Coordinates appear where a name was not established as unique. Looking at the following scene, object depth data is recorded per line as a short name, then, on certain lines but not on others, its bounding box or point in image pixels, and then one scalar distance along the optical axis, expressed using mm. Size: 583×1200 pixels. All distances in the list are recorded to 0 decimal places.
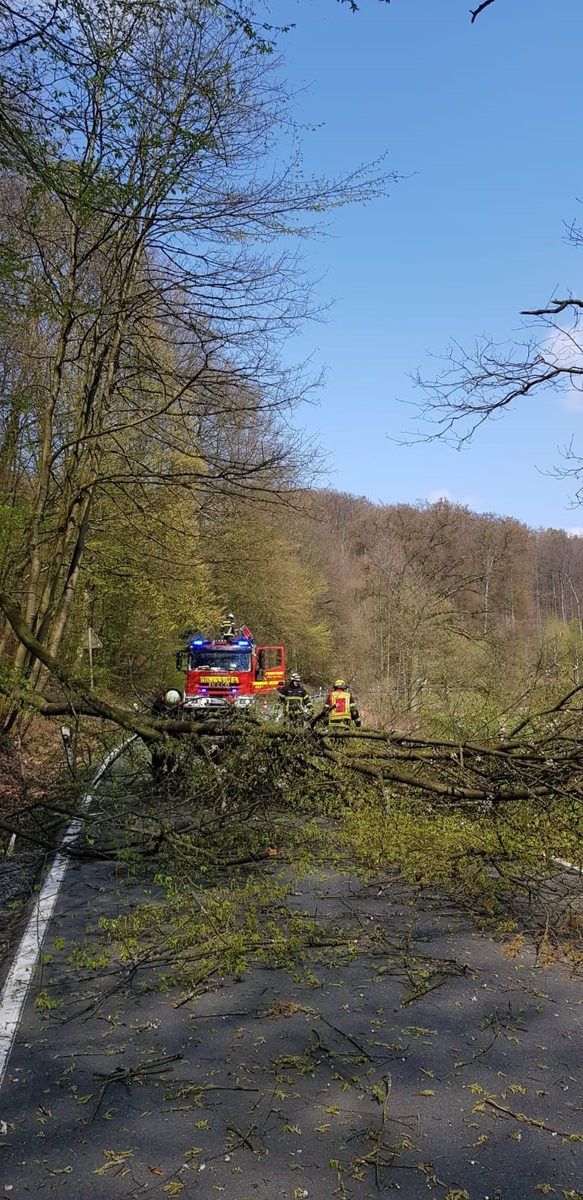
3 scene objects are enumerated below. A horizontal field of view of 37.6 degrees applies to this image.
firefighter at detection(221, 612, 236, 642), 20852
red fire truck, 19469
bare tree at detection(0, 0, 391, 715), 6828
